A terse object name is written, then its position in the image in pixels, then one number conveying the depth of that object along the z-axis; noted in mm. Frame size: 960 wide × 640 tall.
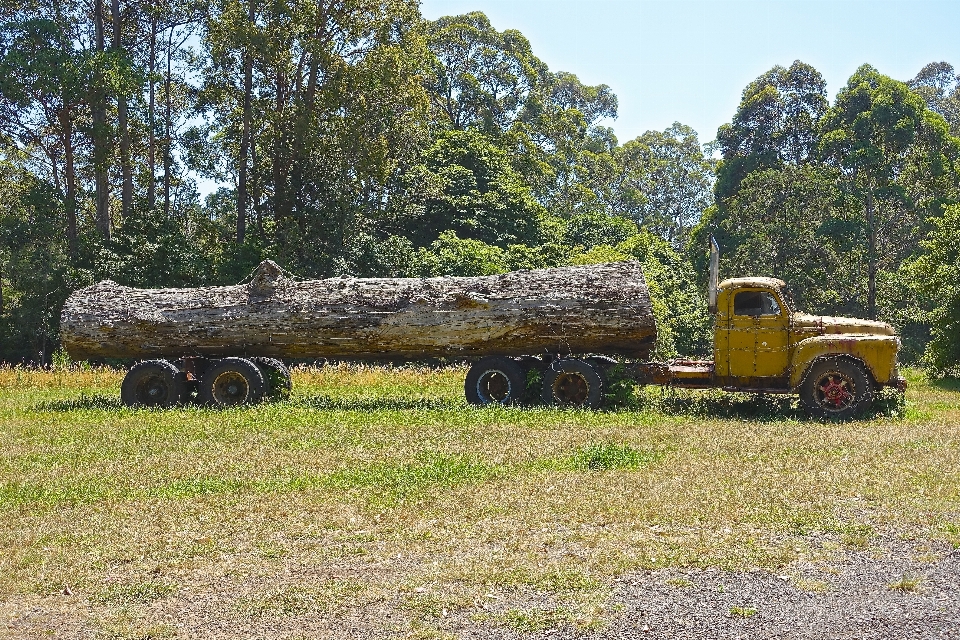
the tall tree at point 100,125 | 29703
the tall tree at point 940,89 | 68188
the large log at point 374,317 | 16031
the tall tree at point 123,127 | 31938
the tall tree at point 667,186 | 73625
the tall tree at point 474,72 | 54406
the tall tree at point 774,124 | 52188
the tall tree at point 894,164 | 43156
